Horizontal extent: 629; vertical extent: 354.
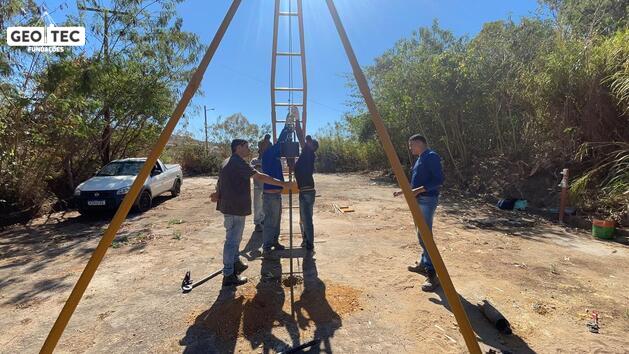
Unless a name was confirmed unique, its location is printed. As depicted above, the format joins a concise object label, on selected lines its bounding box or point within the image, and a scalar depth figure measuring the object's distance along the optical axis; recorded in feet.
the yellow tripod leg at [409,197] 6.93
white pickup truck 29.81
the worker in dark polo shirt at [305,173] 17.53
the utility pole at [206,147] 80.68
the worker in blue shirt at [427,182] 14.49
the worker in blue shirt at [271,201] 18.13
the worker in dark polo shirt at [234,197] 14.62
